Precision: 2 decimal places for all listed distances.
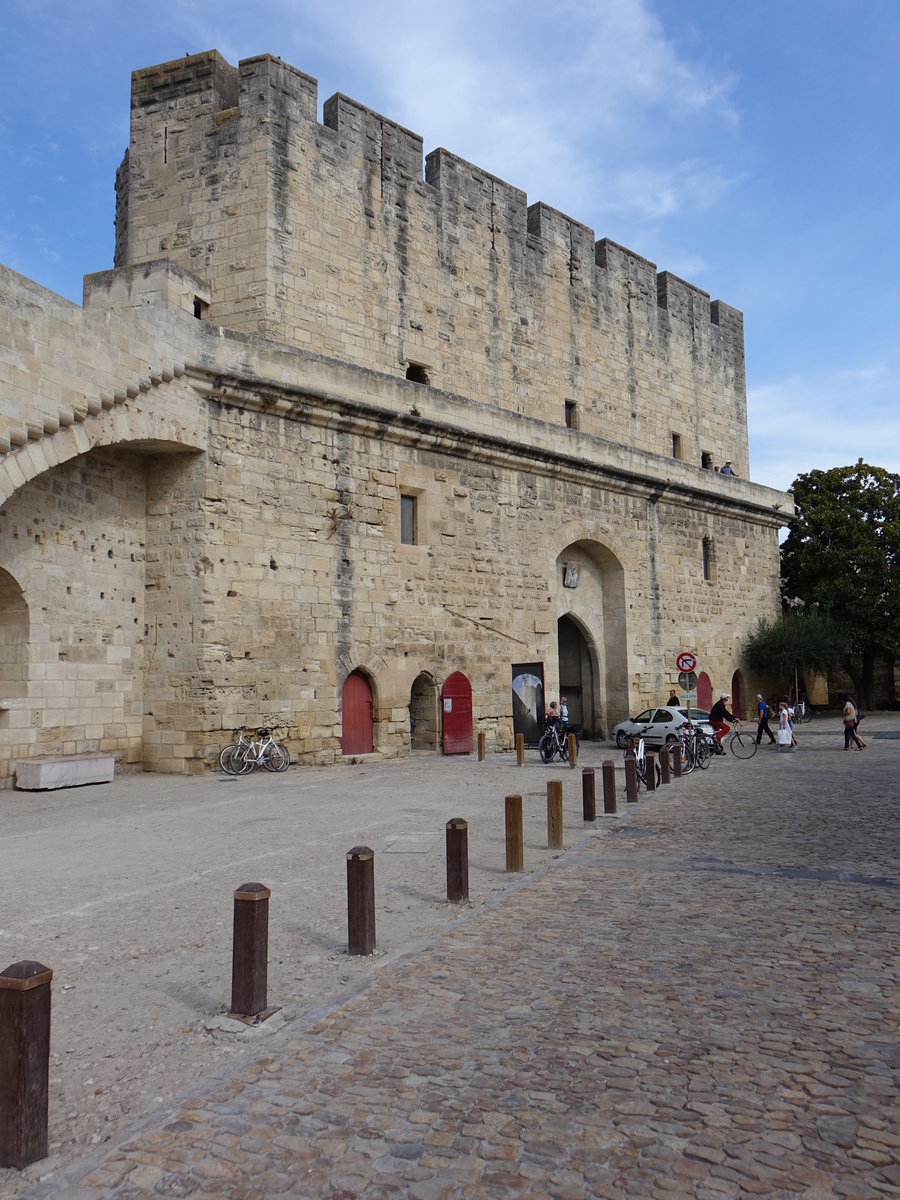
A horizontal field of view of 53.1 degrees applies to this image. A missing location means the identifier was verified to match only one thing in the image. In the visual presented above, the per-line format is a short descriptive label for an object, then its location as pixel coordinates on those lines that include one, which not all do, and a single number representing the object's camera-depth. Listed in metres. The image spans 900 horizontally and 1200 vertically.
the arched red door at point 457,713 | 18.39
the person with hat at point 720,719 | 19.27
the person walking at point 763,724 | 20.08
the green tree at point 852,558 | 30.67
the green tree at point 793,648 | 27.16
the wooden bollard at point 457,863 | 6.39
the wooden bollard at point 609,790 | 10.88
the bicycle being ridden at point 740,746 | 18.86
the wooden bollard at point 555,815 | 8.50
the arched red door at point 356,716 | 16.59
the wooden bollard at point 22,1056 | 2.96
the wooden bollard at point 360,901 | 5.20
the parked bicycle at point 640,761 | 13.66
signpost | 18.06
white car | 19.45
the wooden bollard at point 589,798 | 10.05
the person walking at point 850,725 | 18.75
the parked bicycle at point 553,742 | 17.12
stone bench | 12.37
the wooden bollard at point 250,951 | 4.21
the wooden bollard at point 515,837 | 7.32
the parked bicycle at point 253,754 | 14.49
